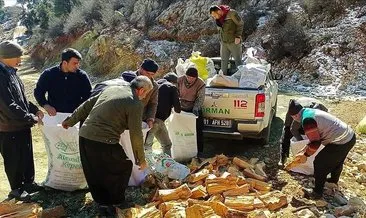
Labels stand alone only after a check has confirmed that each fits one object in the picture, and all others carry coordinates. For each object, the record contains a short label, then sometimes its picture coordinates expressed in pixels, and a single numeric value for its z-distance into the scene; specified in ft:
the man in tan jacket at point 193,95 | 19.66
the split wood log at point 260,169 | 17.74
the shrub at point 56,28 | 90.07
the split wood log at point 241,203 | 14.07
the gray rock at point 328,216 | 13.88
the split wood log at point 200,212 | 13.08
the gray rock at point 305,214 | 13.79
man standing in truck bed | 27.07
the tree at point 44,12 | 103.36
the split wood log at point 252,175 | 17.09
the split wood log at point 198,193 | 15.08
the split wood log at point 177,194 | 14.88
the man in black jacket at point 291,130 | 17.10
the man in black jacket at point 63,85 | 16.66
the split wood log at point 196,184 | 16.09
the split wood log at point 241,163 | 18.02
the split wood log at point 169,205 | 14.08
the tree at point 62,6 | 100.86
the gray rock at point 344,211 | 14.11
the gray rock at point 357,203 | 14.48
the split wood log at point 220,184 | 15.20
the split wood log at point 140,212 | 13.65
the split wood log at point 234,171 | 16.85
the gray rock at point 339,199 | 15.44
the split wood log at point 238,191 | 15.01
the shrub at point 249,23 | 57.82
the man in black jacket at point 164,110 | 18.76
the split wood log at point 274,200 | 14.40
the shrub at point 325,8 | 52.37
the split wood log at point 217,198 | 14.67
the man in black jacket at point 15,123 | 15.08
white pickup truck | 20.04
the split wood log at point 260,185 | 15.96
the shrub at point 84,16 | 84.56
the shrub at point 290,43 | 47.52
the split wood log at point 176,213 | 13.50
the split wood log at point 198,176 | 16.31
